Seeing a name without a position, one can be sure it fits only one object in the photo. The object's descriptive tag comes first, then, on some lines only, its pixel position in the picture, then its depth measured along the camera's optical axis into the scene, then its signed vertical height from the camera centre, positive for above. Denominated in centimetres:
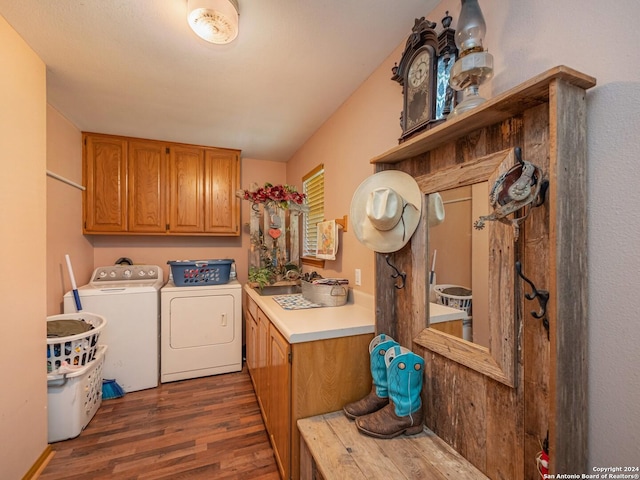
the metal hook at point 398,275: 136 -17
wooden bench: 96 -81
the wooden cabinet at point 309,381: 131 -70
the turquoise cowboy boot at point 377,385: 126 -67
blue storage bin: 279 -33
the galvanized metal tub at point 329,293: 189 -37
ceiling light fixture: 119 +99
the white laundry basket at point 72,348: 182 -74
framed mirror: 87 -17
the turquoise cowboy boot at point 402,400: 113 -67
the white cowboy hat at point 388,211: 126 +14
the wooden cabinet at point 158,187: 279 +57
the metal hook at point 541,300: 76 -17
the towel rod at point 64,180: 217 +52
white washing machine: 240 -79
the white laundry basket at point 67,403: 182 -109
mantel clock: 115 +74
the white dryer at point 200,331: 266 -90
